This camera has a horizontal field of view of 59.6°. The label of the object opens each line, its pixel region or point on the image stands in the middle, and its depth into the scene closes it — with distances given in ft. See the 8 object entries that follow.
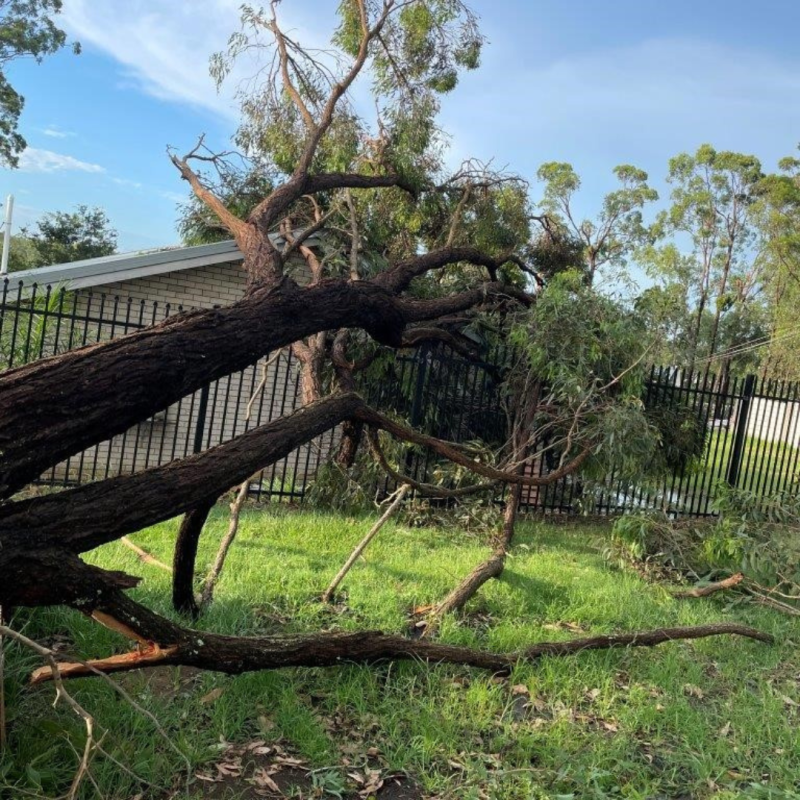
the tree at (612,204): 88.80
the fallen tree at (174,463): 8.36
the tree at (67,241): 111.96
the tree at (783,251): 93.25
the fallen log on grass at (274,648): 9.46
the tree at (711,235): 101.24
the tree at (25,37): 82.17
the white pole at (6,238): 41.50
